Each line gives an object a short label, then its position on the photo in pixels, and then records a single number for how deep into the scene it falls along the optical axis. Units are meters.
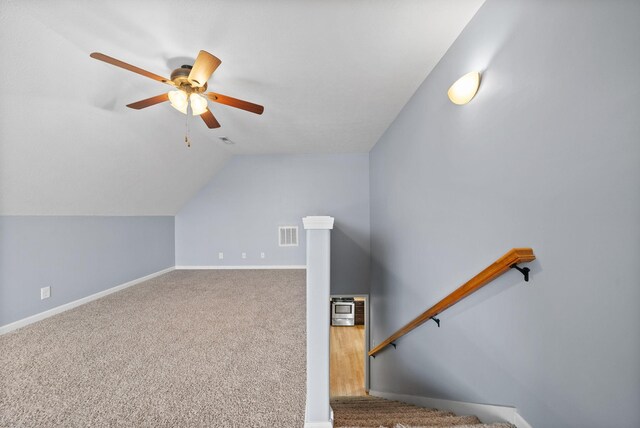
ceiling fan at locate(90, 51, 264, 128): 1.51
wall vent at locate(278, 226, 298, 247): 4.47
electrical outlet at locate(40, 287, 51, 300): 2.32
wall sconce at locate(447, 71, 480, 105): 1.38
